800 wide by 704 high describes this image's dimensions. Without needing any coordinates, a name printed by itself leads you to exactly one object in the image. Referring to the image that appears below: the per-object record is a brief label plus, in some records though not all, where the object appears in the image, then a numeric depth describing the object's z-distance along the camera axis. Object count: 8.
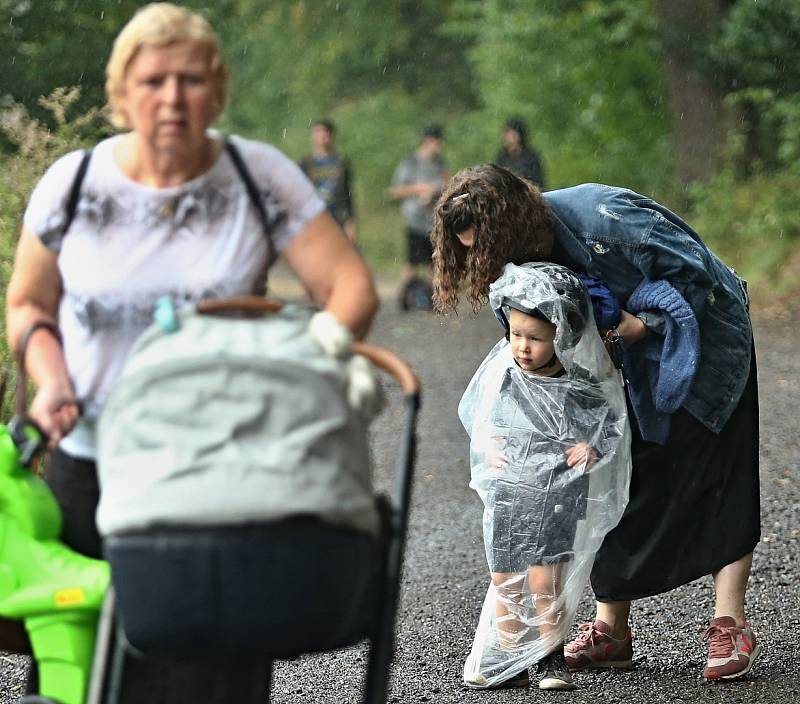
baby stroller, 5.12
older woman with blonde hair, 5.90
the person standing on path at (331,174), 30.64
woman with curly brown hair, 8.78
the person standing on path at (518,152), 30.45
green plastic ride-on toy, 5.97
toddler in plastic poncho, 9.21
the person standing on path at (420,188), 31.28
